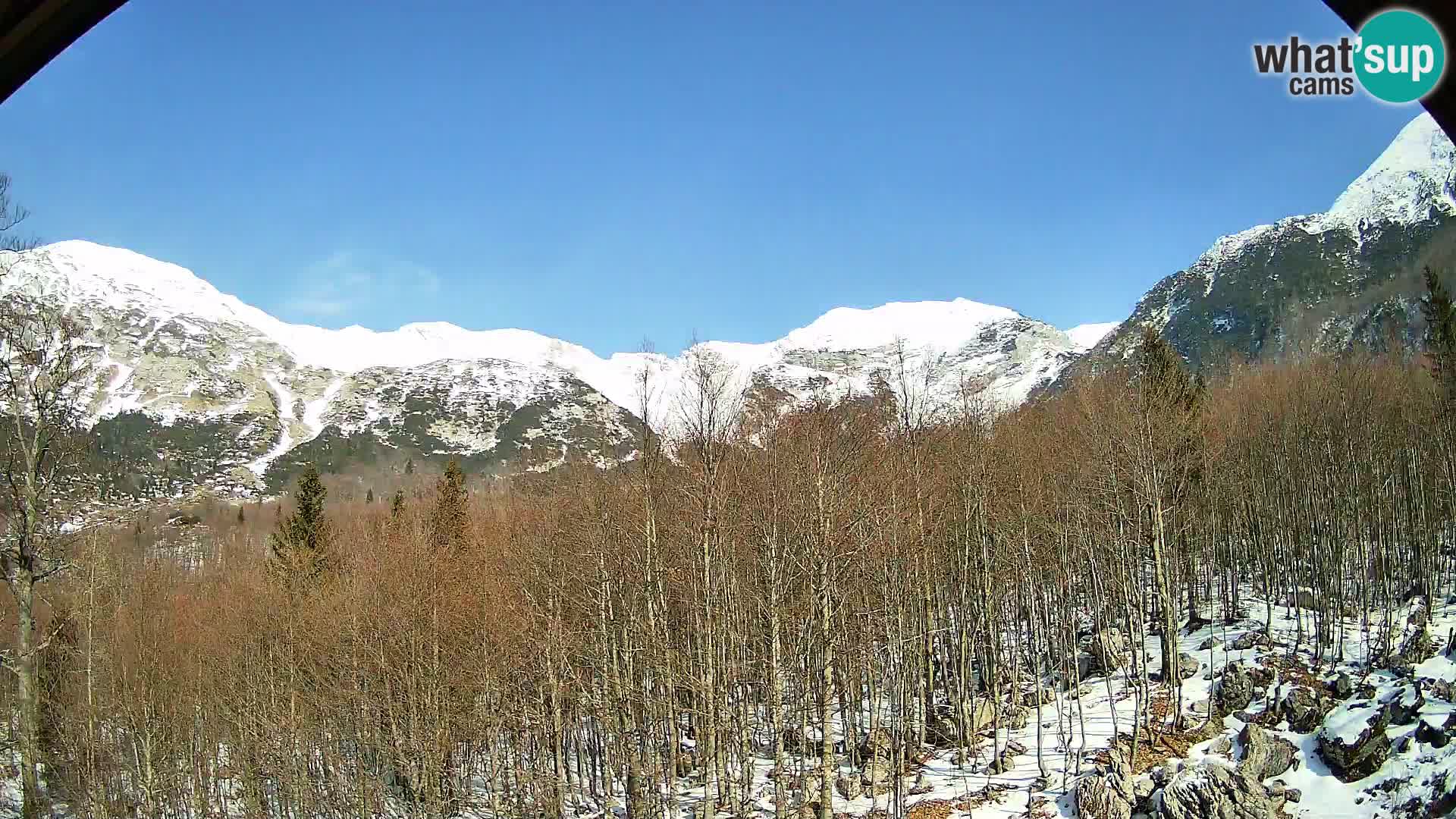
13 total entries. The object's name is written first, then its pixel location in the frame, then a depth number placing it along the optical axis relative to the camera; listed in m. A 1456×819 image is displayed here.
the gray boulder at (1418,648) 20.69
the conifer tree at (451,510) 36.62
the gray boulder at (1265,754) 18.22
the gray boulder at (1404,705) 18.16
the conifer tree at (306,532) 34.81
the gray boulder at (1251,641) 24.86
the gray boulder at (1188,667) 23.92
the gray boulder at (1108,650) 24.77
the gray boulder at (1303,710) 19.58
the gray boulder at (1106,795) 17.48
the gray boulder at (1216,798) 16.11
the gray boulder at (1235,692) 21.27
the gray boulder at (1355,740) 17.47
